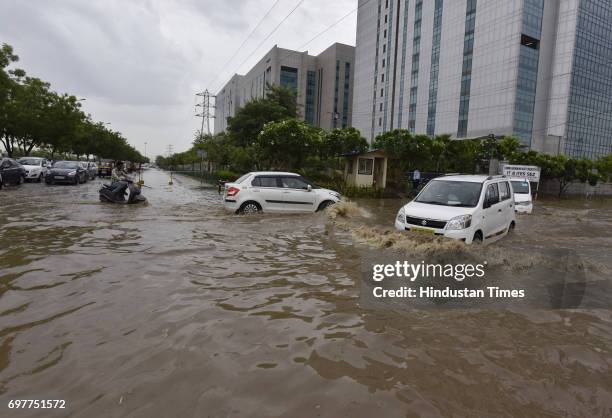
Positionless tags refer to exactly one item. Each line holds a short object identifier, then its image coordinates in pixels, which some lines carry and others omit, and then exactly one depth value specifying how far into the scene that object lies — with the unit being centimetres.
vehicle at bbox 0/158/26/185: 1927
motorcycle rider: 1396
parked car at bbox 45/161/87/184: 2270
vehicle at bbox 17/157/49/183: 2344
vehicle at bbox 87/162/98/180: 2912
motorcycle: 1397
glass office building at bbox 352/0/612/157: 5056
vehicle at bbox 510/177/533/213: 1716
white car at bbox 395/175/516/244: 764
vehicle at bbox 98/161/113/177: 3479
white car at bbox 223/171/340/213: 1188
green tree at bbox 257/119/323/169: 2347
